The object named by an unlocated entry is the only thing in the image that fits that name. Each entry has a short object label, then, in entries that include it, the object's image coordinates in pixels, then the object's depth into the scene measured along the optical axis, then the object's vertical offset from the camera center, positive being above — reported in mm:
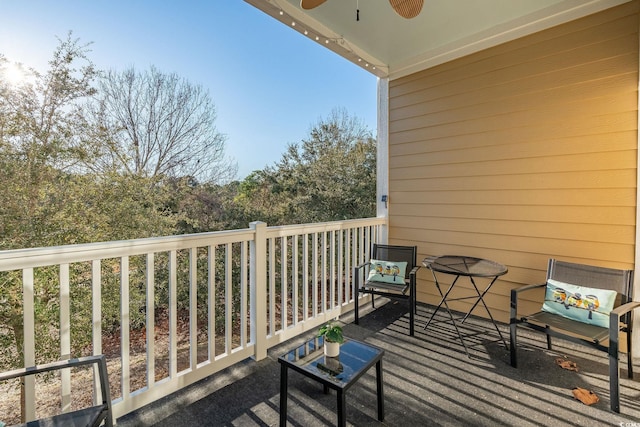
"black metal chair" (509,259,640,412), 1911 -836
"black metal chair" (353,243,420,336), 2982 -791
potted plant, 1711 -746
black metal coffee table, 1489 -860
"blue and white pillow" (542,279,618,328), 2230 -723
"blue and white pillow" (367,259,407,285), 3260 -698
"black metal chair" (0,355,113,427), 1202 -863
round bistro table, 2676 -560
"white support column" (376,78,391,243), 4105 +734
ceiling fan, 2106 +1461
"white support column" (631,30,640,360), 2492 -431
